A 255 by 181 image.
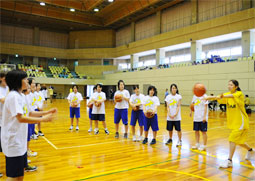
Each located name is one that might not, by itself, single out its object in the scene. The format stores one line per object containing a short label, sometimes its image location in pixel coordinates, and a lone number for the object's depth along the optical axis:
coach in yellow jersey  3.84
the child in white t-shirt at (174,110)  5.38
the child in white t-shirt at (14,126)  2.17
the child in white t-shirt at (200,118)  5.04
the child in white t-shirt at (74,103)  7.33
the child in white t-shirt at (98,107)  6.63
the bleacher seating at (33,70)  27.25
